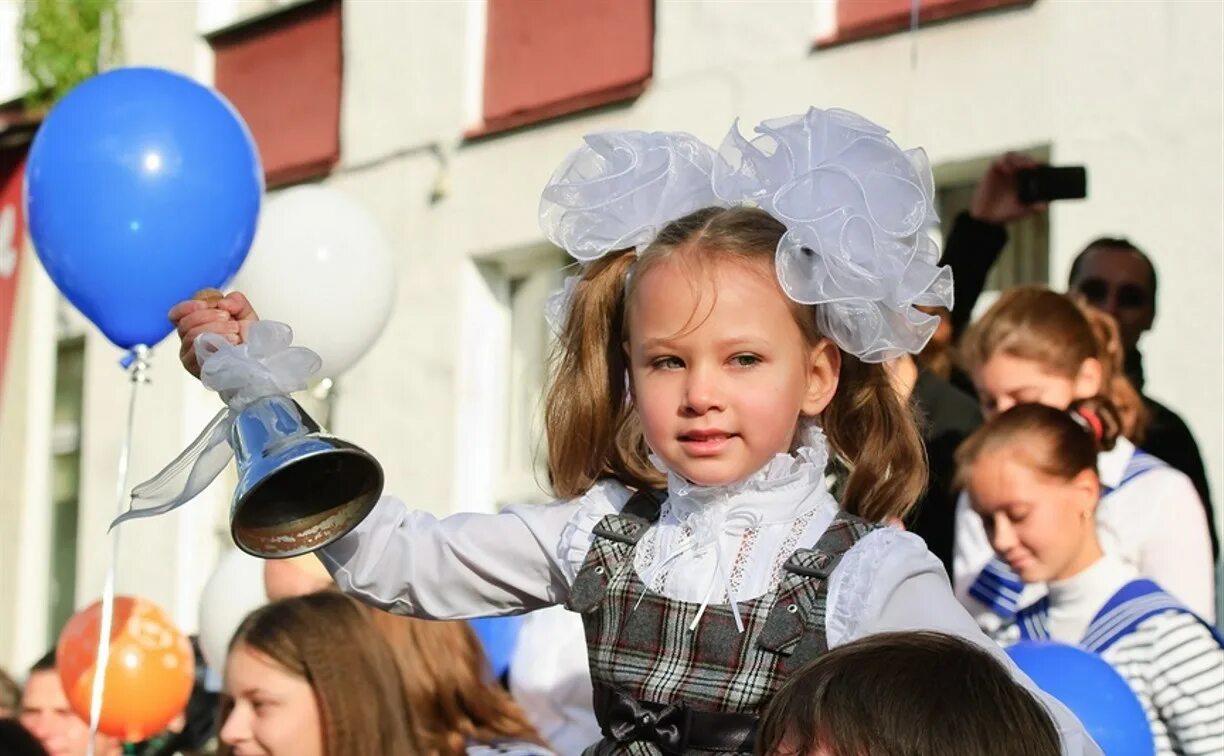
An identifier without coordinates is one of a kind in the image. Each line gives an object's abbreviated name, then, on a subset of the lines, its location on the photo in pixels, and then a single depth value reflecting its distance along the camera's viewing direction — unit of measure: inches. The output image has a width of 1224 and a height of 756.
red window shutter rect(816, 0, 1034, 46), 432.2
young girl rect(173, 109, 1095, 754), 180.4
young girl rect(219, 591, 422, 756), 264.5
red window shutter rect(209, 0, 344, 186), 532.6
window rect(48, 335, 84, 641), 680.3
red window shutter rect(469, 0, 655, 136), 482.7
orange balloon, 335.3
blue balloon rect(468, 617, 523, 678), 339.1
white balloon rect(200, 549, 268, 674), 380.3
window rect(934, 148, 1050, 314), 429.7
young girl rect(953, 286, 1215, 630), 292.6
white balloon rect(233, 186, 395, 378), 350.2
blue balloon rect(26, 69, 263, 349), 316.3
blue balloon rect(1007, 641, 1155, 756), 228.0
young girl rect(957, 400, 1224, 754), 271.5
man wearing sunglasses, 332.0
